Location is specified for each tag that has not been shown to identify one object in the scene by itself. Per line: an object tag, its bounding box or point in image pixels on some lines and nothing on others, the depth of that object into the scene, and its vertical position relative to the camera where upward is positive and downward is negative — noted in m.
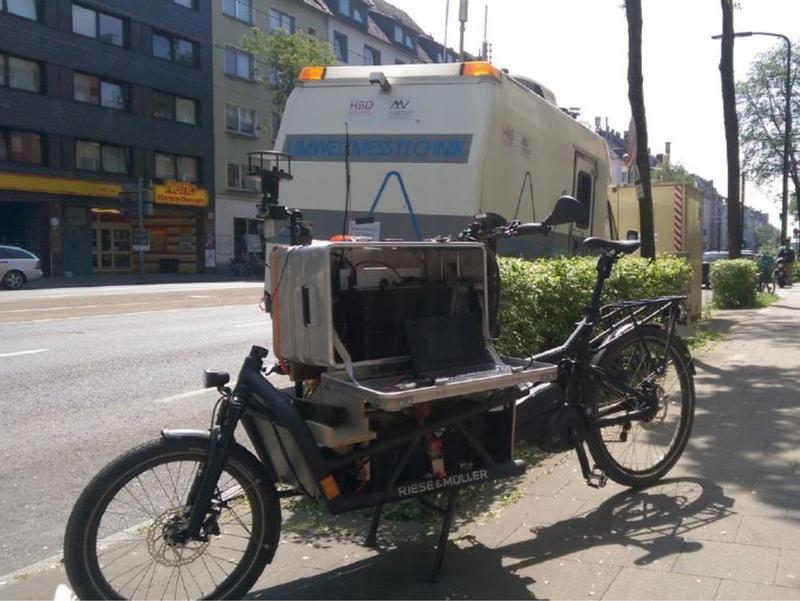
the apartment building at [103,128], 32.91 +5.93
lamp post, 32.06 +3.71
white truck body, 6.94 +1.00
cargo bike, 3.15 -0.69
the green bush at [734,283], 17.27 -0.56
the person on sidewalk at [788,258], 30.02 -0.08
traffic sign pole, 33.94 +2.84
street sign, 35.16 +0.91
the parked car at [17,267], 27.00 -0.08
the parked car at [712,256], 32.39 +0.03
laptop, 3.55 -0.38
